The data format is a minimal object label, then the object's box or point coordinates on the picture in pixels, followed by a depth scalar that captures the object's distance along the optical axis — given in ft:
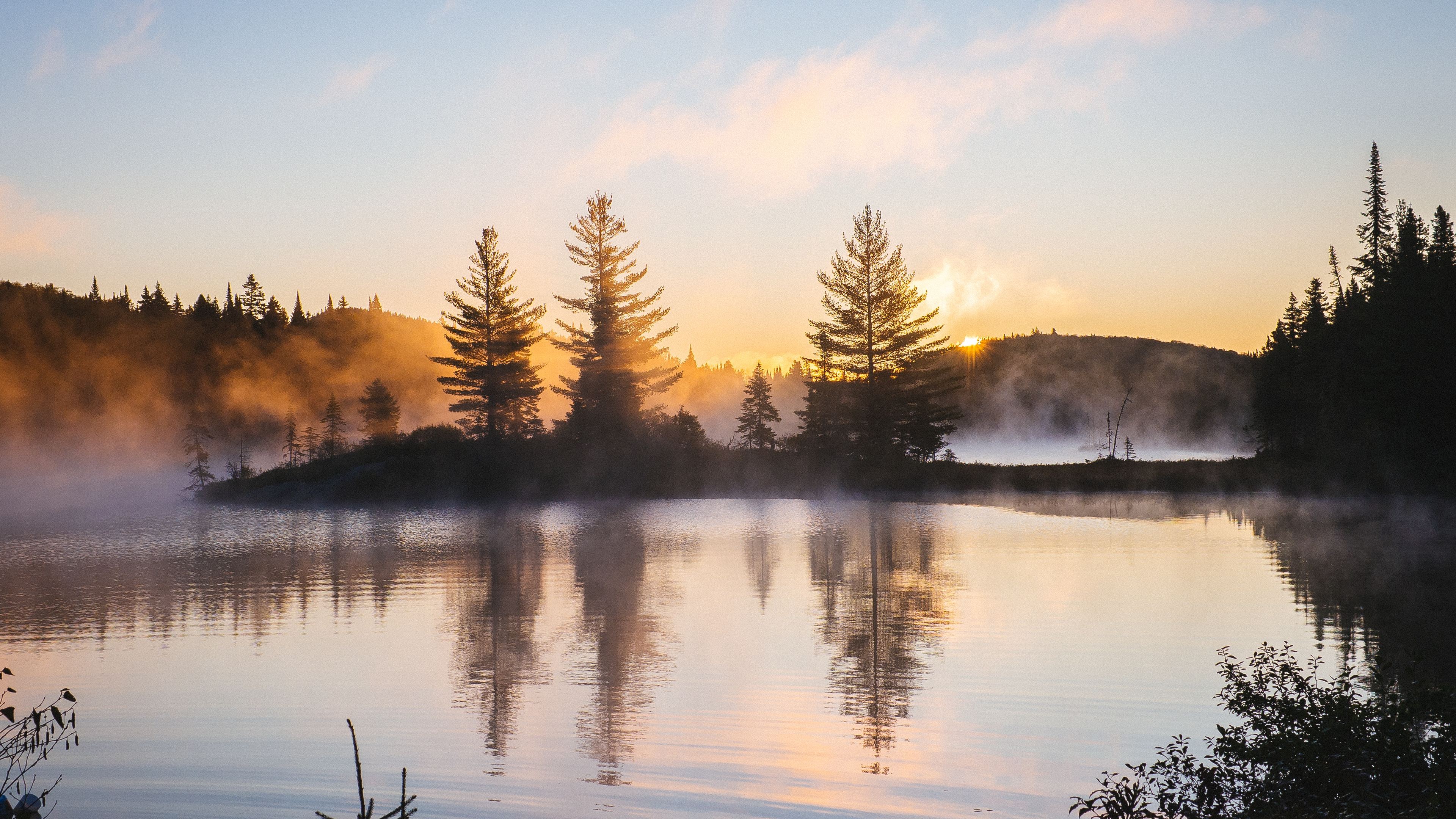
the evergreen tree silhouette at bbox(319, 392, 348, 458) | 250.57
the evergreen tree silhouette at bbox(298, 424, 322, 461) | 320.91
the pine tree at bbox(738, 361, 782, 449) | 301.43
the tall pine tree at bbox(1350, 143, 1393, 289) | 231.30
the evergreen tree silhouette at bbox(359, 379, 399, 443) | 264.93
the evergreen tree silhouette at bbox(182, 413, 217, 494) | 262.47
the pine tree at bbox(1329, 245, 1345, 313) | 201.57
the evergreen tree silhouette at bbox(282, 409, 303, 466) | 289.58
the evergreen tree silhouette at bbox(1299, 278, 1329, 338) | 221.66
